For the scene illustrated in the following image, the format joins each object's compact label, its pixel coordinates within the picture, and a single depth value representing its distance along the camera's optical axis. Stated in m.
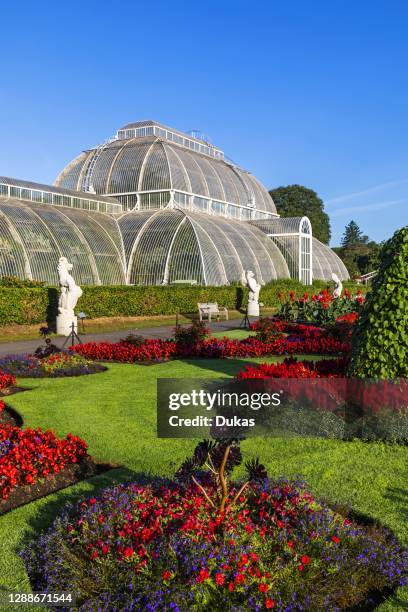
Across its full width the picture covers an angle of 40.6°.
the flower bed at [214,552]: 3.48
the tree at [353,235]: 129.75
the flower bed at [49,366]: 12.73
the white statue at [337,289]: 25.98
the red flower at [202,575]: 3.32
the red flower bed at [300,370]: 8.87
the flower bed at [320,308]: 22.32
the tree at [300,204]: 89.25
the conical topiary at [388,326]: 7.01
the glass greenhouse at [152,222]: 33.12
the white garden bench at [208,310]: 28.70
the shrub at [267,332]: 16.03
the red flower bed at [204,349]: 14.99
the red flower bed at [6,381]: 11.20
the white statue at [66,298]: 19.78
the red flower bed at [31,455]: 5.53
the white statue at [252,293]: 26.83
